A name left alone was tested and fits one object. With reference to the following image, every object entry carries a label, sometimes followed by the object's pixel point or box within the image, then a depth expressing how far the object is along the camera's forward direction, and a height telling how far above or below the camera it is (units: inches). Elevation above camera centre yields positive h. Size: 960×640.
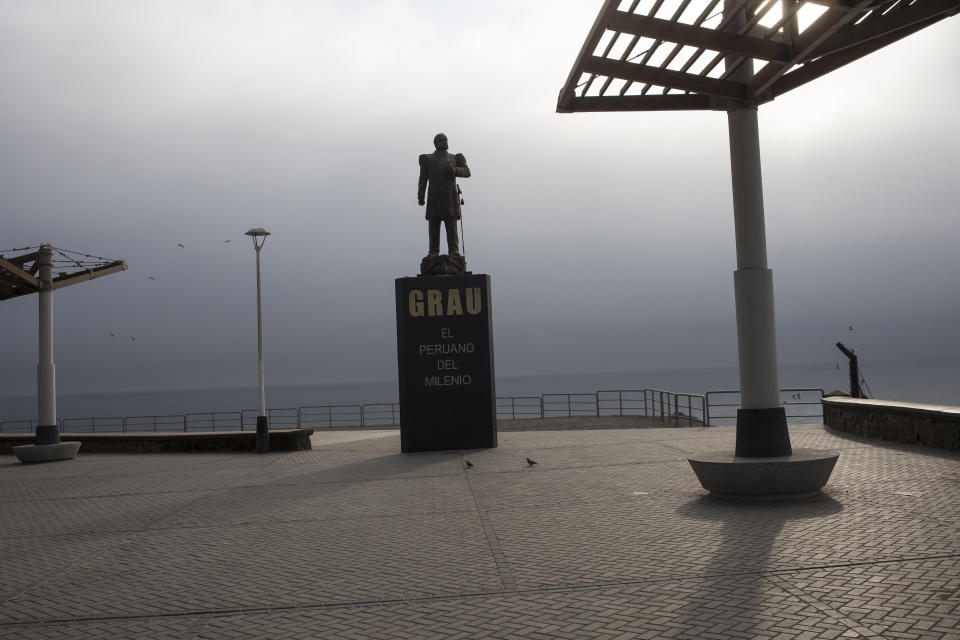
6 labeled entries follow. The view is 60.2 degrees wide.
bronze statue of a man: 605.3 +137.7
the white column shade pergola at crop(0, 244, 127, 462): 624.7 +35.4
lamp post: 616.4 -23.4
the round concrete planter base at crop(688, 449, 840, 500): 291.0 -40.0
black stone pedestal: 561.3 +8.1
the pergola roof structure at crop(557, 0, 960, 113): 241.3 +105.9
